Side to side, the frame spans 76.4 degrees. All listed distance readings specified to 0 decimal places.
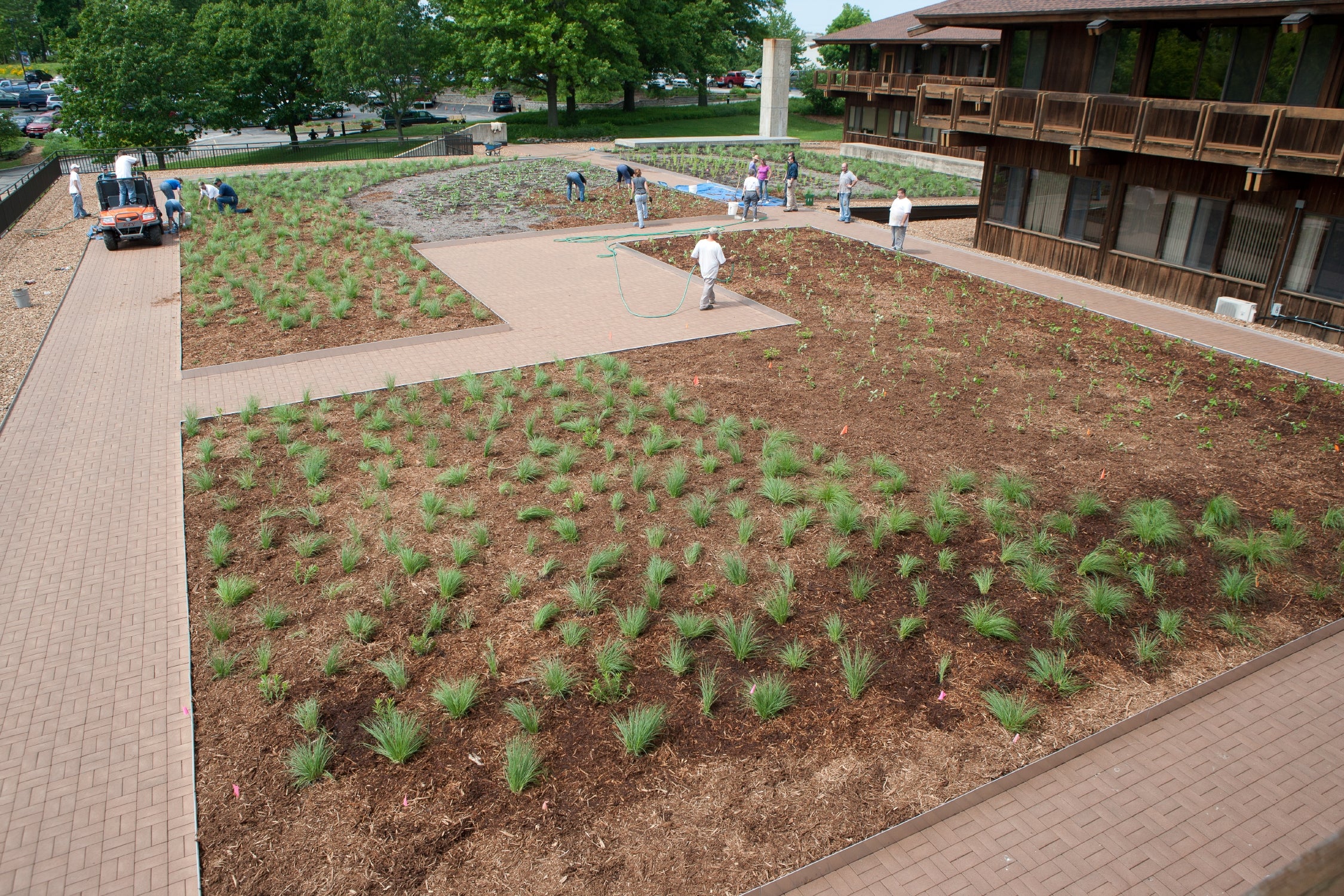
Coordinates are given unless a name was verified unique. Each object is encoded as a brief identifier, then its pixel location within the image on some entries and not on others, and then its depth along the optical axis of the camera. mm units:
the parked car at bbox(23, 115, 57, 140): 54719
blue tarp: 29250
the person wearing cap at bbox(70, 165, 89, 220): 26391
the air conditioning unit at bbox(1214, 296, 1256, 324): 16312
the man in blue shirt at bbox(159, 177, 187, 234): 23281
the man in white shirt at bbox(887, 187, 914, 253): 20859
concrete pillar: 46431
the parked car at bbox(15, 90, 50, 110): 64625
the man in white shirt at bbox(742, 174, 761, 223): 24828
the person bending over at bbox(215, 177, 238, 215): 25172
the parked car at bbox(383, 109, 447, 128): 59969
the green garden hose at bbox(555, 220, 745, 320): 22297
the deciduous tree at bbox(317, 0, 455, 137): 45344
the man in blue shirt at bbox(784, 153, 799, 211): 27438
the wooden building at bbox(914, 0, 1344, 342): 14977
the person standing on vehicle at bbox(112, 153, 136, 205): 22578
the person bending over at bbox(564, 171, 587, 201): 28094
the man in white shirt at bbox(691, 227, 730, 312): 16266
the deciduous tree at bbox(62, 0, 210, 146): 37156
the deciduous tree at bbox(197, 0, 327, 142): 45594
